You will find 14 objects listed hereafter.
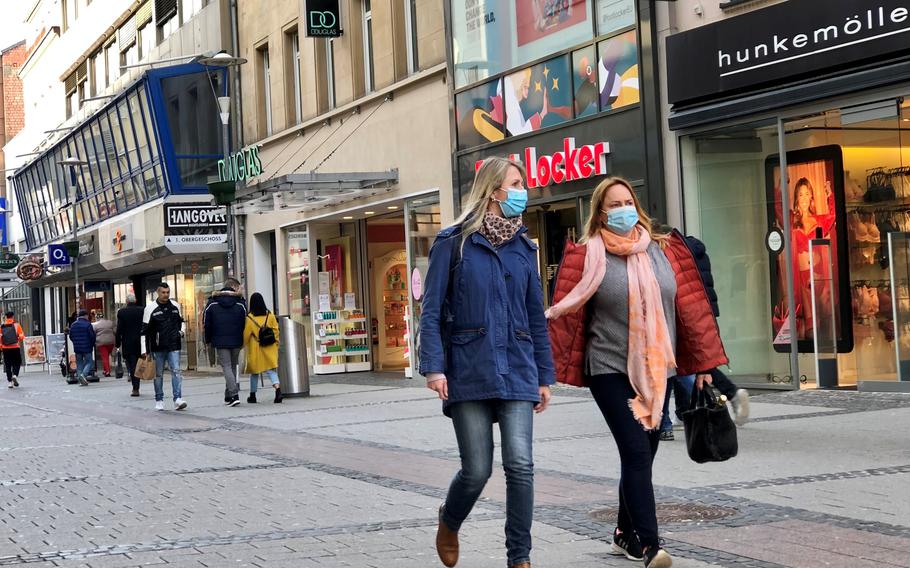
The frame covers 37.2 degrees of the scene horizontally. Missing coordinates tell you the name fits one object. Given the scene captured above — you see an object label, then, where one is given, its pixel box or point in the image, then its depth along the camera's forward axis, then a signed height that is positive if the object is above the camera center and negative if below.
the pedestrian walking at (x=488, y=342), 5.57 -0.13
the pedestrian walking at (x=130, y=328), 26.78 +0.02
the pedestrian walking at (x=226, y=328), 18.67 -0.05
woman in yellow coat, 18.64 -0.22
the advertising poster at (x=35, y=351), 42.19 -0.54
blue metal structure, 32.16 +4.77
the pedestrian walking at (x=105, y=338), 32.28 -0.17
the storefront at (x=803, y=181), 13.98 +1.31
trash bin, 19.45 -0.57
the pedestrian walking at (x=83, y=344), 30.20 -0.28
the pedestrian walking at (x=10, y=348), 32.47 -0.30
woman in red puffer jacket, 5.94 -0.11
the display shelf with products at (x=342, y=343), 26.88 -0.49
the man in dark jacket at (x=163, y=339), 19.41 -0.16
